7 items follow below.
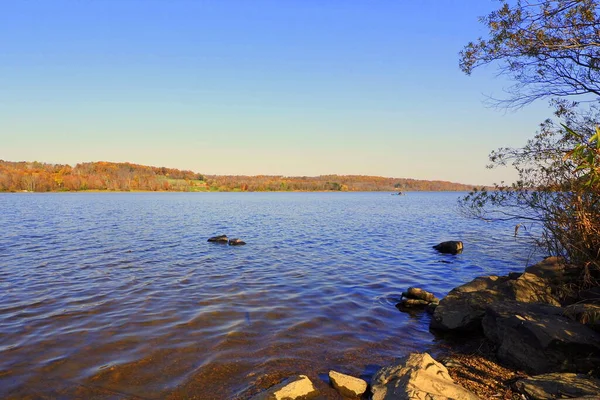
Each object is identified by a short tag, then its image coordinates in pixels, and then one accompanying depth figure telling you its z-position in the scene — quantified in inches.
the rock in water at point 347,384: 258.5
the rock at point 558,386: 214.8
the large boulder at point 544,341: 262.8
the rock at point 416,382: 223.9
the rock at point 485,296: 374.3
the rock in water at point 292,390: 243.1
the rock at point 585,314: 280.5
